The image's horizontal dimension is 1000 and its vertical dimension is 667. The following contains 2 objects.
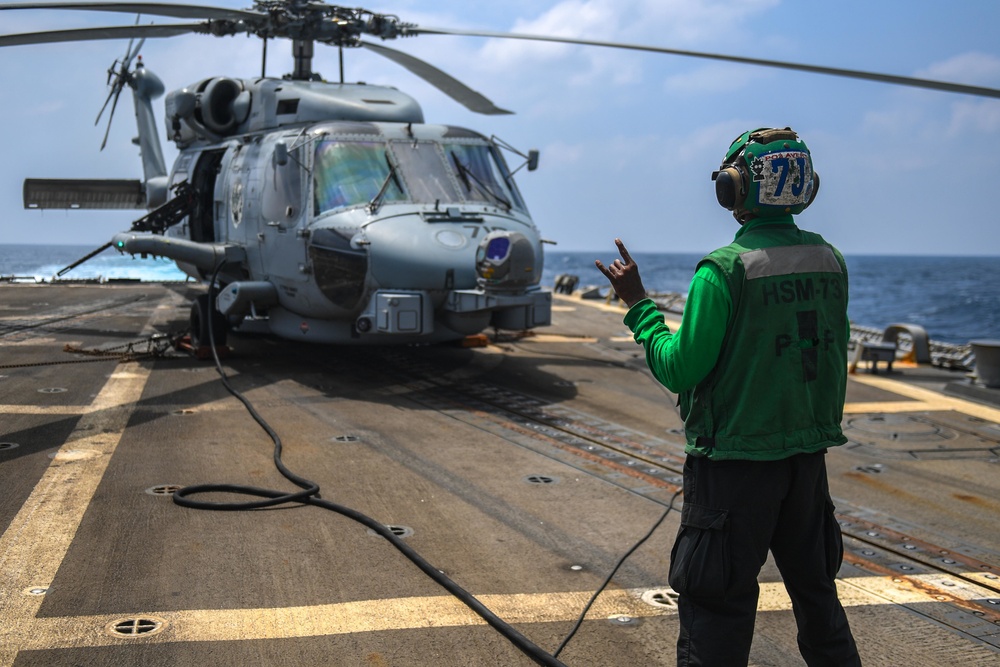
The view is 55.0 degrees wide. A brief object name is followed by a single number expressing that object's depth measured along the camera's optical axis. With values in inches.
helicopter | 387.5
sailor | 123.1
